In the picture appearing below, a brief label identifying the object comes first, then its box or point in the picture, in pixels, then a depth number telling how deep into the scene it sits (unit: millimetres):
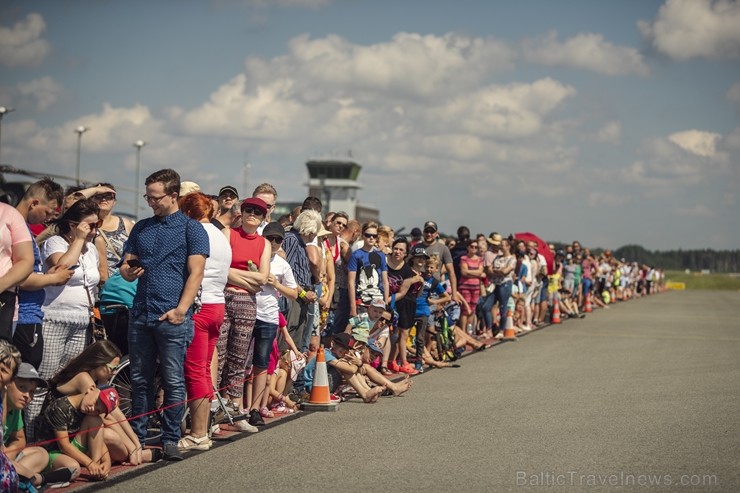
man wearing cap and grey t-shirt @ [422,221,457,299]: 17125
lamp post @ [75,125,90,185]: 59812
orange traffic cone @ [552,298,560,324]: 26628
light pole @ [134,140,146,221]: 67750
